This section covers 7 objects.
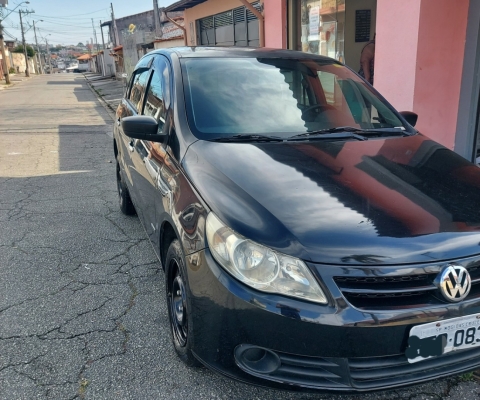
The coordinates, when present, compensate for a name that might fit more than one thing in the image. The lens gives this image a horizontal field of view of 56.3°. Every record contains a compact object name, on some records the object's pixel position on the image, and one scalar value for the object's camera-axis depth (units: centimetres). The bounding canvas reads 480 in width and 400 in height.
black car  177
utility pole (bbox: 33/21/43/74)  8440
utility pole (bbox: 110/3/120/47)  4714
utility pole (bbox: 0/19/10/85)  4492
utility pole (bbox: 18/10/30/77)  6085
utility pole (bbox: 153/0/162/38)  2400
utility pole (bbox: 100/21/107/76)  4922
